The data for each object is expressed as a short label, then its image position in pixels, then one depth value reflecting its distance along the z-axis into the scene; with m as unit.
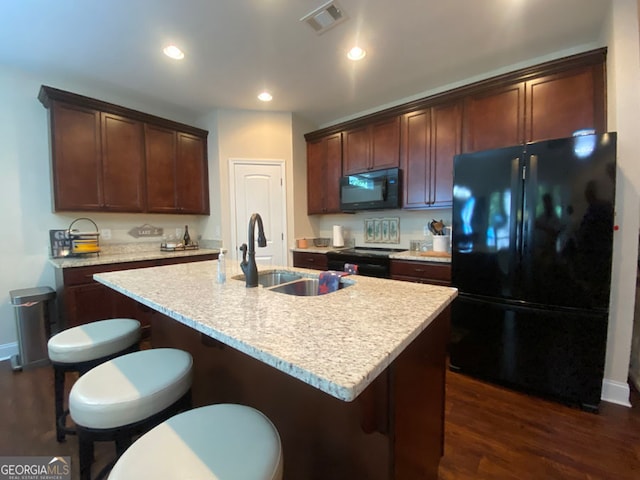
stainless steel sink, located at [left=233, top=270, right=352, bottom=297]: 1.61
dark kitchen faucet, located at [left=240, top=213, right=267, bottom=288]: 1.39
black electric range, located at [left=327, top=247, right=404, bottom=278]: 2.92
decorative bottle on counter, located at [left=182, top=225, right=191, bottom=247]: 3.66
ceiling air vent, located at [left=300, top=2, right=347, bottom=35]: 1.88
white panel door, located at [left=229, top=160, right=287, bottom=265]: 3.61
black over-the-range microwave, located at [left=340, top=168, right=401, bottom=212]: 3.11
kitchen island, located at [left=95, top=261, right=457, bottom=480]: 0.68
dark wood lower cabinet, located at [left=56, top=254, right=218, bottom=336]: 2.49
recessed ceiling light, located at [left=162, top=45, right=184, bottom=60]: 2.30
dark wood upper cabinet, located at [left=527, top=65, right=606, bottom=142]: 2.11
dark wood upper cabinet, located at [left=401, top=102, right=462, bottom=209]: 2.77
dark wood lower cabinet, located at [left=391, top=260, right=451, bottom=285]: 2.55
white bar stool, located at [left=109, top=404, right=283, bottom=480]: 0.67
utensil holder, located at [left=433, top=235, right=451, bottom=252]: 2.86
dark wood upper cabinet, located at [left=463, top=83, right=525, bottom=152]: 2.42
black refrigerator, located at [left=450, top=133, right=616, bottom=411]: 1.74
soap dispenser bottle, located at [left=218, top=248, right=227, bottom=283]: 1.49
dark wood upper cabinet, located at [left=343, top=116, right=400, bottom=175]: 3.16
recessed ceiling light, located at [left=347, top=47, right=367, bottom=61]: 2.34
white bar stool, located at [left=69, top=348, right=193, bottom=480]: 0.93
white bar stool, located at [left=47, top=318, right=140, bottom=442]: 1.35
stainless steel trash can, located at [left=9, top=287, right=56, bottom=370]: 2.40
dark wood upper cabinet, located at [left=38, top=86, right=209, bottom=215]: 2.68
